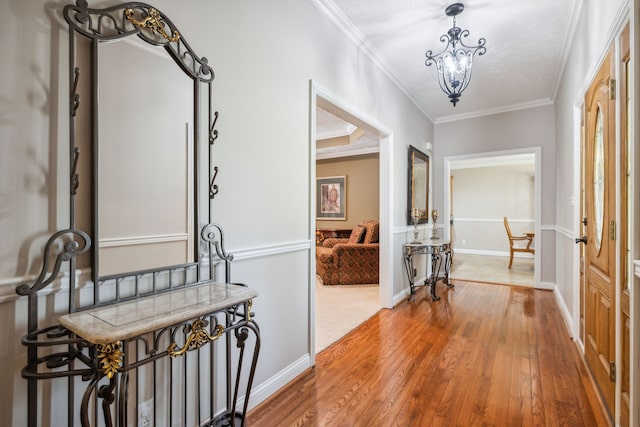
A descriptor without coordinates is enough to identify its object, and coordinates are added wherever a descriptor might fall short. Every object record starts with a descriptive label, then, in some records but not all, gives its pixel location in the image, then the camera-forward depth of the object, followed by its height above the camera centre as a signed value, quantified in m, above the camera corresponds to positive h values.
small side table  3.88 -0.51
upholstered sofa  4.68 -0.79
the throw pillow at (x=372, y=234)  5.04 -0.34
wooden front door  1.64 -0.10
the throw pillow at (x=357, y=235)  5.33 -0.38
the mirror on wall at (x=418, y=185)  4.11 +0.41
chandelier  2.33 +1.22
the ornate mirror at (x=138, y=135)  1.09 +0.32
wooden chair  5.93 -0.52
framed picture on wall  6.79 +0.36
